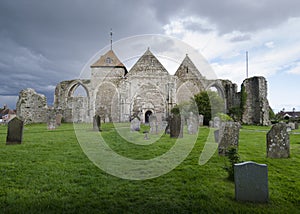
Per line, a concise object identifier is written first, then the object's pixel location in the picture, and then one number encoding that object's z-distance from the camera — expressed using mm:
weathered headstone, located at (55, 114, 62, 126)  17819
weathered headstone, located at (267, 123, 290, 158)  5250
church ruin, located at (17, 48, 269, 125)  27812
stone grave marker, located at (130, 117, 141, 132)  12674
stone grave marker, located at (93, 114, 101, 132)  12614
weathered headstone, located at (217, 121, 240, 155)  5629
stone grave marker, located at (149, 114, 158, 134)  10947
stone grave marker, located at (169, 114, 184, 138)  9141
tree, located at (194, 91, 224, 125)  21734
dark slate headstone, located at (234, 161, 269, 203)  2781
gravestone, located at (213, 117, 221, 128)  14694
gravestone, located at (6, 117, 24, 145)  7309
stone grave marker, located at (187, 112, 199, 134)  10827
